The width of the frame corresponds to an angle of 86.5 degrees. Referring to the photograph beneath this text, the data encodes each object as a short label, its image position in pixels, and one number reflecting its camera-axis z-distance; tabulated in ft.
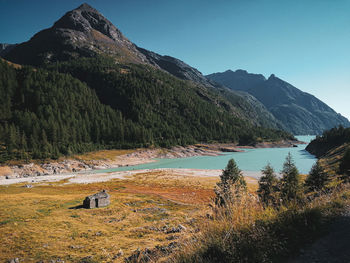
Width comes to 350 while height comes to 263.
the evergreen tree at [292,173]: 83.68
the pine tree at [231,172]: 89.84
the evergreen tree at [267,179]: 89.41
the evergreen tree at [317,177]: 78.88
